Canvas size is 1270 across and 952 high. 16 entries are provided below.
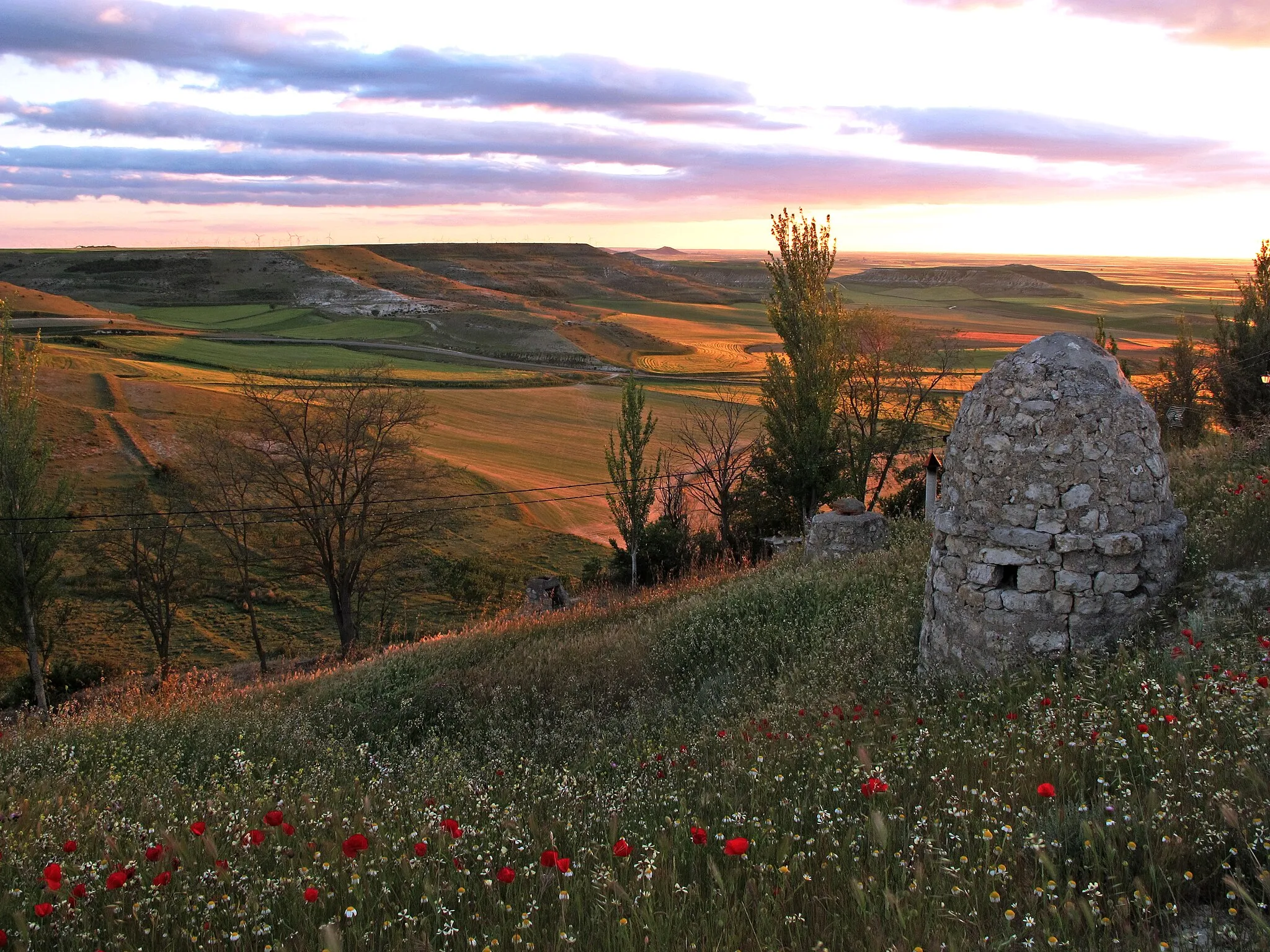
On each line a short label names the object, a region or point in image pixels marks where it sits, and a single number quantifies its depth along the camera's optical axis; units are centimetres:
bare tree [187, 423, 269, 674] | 2931
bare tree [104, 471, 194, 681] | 2864
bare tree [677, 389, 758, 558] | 3241
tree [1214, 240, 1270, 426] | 2694
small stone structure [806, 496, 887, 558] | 1698
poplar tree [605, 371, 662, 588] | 2611
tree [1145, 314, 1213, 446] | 3191
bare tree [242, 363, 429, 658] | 2861
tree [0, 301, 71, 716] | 2444
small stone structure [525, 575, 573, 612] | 2392
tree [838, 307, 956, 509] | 3534
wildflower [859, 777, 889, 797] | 416
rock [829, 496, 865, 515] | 1795
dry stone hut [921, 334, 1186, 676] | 755
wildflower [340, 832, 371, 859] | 345
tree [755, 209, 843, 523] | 2722
